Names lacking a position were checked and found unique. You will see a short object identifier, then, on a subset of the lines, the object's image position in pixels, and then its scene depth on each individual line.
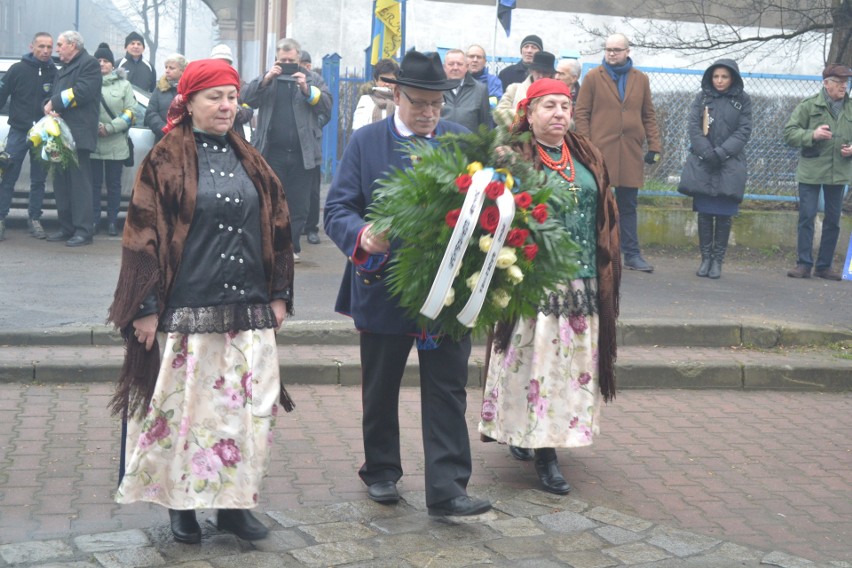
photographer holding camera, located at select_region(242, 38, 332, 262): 11.03
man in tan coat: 11.13
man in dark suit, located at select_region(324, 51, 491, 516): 5.15
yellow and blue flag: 12.95
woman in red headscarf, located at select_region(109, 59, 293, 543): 4.73
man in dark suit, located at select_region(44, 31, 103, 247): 11.69
